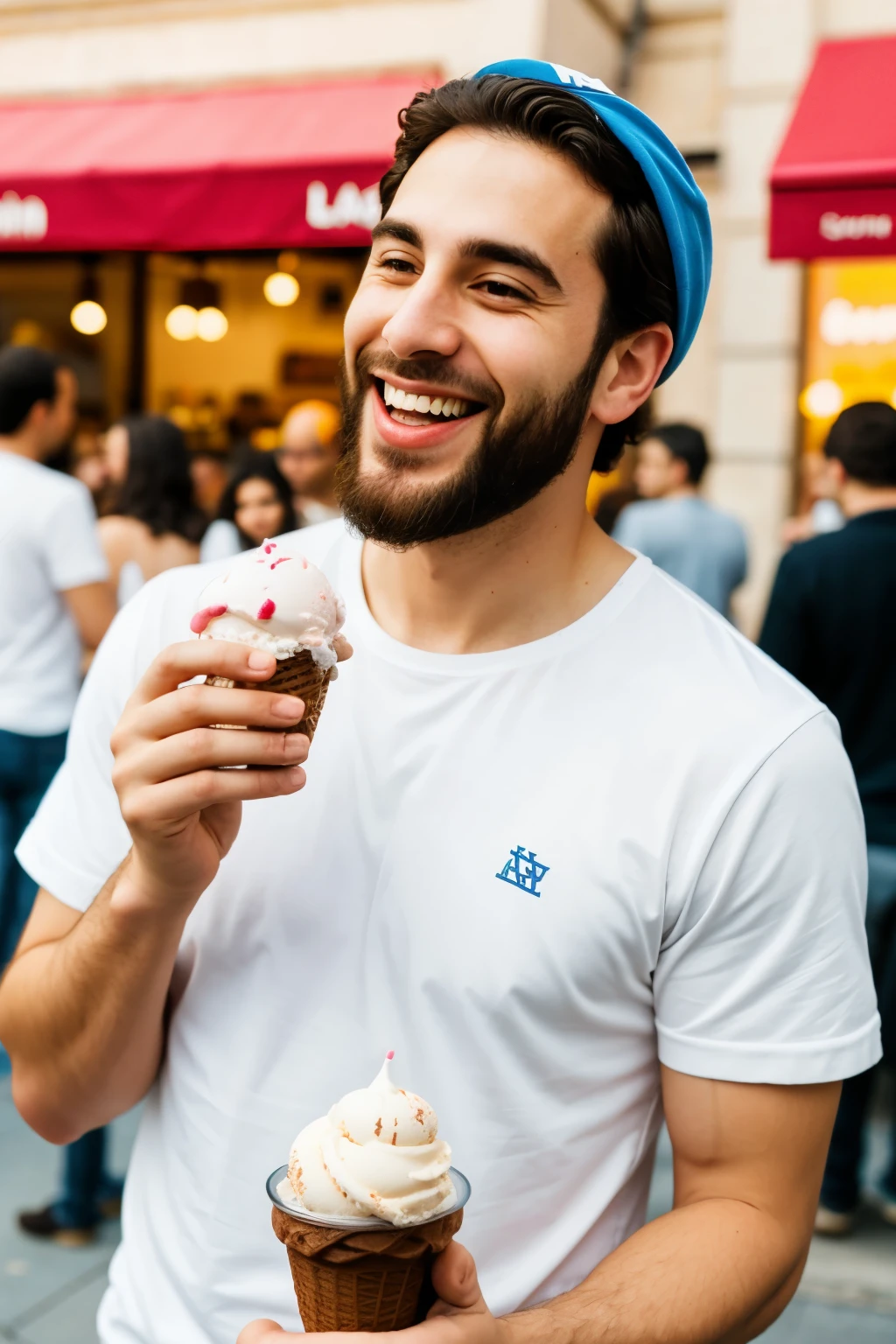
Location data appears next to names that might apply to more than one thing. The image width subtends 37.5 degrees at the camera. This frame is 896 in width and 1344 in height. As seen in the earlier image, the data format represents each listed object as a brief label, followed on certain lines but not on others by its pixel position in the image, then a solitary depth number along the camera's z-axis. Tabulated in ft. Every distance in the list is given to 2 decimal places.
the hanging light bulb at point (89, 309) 36.63
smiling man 5.00
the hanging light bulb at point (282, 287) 34.60
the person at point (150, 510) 17.85
